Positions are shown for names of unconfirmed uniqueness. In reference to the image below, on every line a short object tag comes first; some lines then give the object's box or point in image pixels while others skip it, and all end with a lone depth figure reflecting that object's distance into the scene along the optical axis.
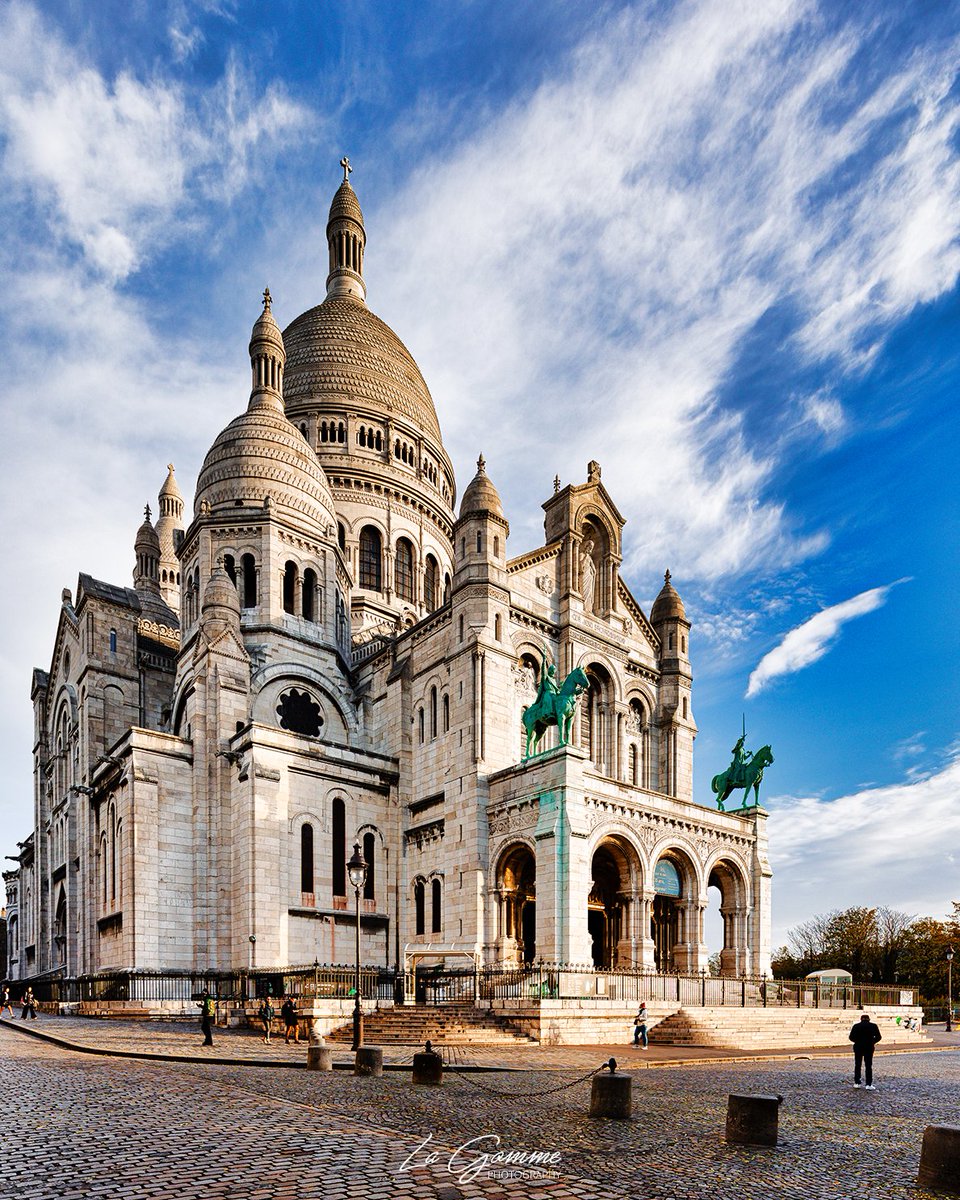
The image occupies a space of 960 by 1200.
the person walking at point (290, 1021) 22.81
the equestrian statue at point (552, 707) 30.53
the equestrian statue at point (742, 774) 38.28
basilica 31.84
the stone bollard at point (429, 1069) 14.73
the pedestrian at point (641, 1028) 22.77
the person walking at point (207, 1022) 20.83
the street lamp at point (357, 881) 19.39
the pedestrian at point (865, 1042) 15.96
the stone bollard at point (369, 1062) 15.97
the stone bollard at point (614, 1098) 11.44
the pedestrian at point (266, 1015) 23.53
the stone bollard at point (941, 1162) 8.18
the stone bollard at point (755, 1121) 9.98
